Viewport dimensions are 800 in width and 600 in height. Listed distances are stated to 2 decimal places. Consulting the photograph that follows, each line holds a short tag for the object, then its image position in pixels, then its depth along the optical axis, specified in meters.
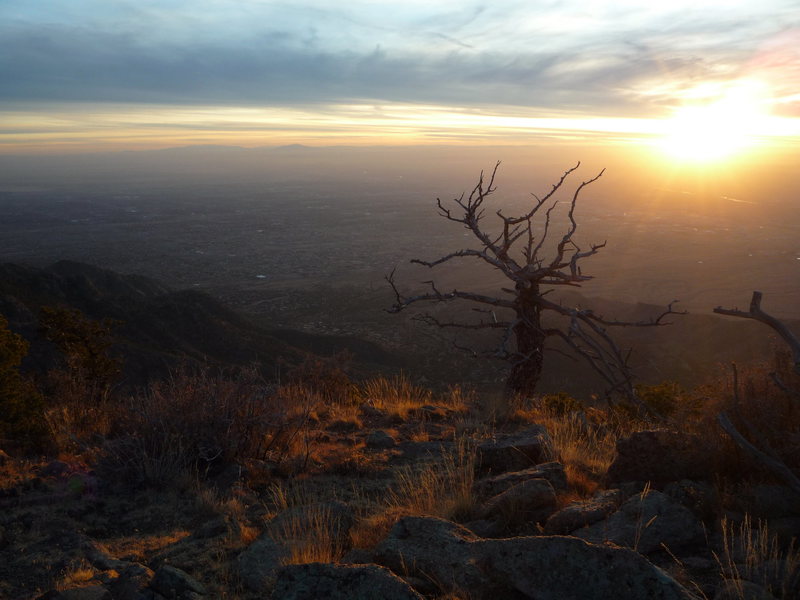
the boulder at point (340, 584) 2.16
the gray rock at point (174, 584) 2.64
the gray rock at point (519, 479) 3.75
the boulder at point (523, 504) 3.23
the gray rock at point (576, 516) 3.00
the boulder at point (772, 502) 2.90
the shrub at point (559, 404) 7.18
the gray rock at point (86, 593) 2.55
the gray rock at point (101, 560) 3.12
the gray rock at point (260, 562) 2.81
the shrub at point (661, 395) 8.01
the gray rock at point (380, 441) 5.71
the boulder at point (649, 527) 2.79
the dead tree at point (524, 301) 6.86
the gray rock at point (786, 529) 2.69
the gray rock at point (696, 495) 3.05
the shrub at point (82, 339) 13.85
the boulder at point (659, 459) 3.51
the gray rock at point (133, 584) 2.61
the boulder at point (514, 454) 4.41
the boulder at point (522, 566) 2.11
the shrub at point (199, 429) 4.48
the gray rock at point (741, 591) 2.15
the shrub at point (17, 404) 5.62
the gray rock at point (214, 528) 3.54
